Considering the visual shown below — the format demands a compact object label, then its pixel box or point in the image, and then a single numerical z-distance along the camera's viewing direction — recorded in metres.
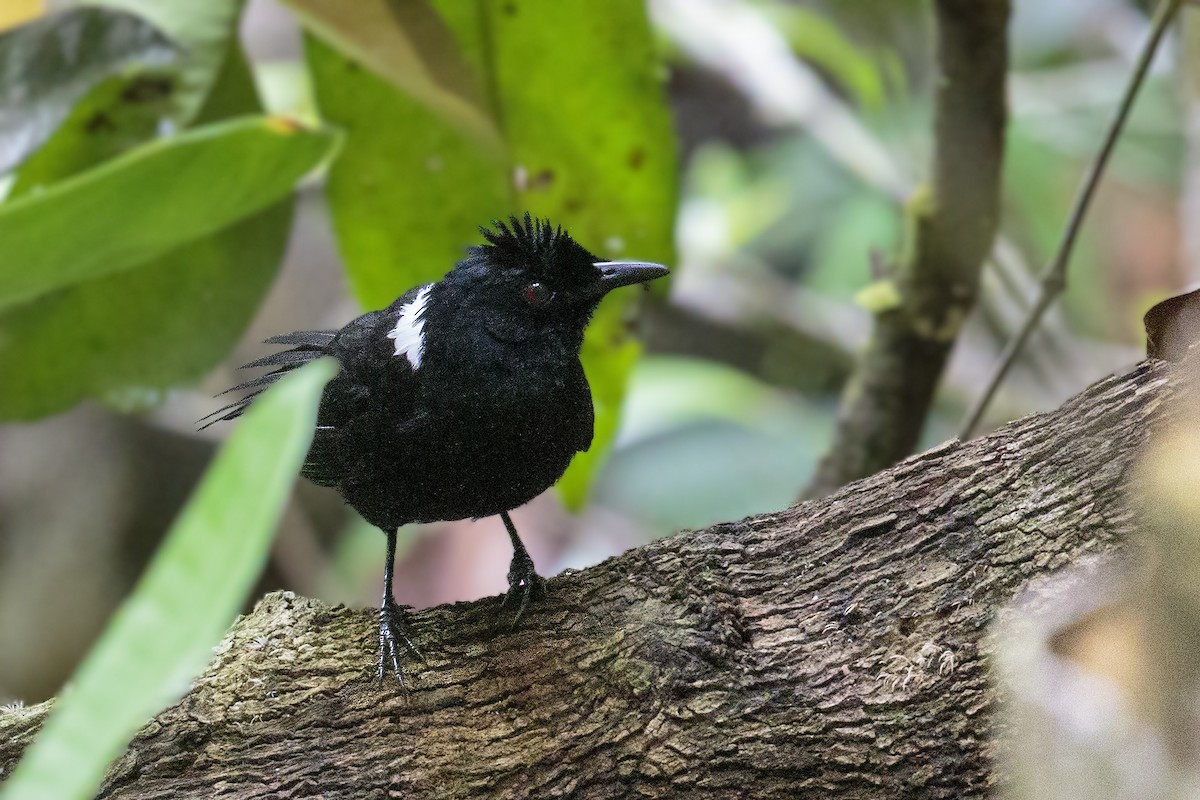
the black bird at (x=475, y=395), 4.53
